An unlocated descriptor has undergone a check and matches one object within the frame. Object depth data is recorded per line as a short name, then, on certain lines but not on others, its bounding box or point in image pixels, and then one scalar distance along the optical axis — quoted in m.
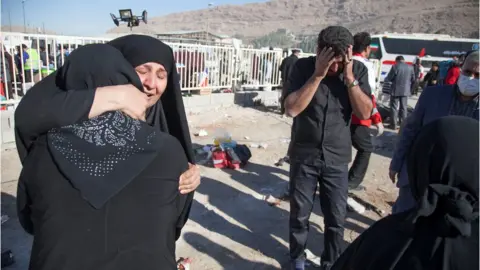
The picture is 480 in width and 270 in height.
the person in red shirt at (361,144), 4.20
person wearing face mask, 2.38
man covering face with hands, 2.63
